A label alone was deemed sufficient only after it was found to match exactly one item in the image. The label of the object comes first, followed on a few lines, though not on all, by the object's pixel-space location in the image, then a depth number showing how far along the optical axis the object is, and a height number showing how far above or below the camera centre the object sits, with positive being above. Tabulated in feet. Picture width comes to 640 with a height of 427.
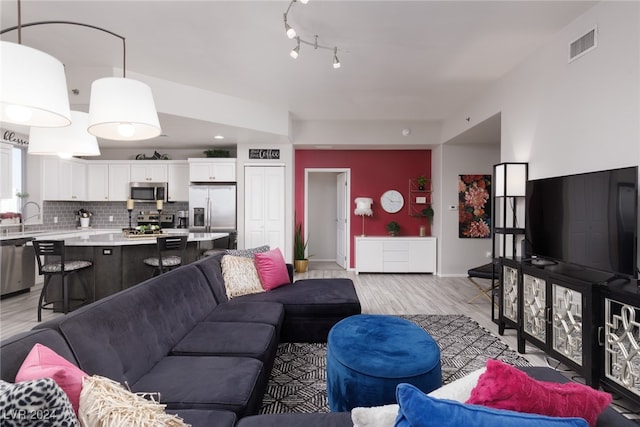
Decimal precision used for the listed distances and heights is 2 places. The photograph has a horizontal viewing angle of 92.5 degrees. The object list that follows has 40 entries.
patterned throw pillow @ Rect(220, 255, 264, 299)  9.68 -2.10
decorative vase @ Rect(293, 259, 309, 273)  20.01 -3.47
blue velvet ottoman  5.11 -2.67
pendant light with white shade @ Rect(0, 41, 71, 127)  3.92 +1.76
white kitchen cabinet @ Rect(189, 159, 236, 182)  18.86 +2.49
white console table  19.21 -2.63
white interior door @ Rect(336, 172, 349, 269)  21.24 -0.55
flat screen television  6.38 -0.15
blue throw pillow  2.02 -1.37
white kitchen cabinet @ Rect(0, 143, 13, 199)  14.79 +1.87
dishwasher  13.74 -2.59
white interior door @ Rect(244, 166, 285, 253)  18.66 +0.47
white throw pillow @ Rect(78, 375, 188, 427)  2.73 -1.84
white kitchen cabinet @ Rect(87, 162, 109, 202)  20.12 +1.95
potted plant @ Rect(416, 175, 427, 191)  20.13 +2.02
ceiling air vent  7.97 +4.55
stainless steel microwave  20.03 +1.18
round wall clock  20.57 +0.76
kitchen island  12.32 -2.19
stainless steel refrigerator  18.63 +0.21
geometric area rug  6.57 -4.01
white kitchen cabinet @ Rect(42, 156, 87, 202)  17.67 +1.91
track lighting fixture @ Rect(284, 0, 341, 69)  8.26 +5.29
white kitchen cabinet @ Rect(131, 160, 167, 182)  20.21 +2.57
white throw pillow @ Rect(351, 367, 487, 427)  2.67 -1.76
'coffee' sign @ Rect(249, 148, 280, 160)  18.85 +3.61
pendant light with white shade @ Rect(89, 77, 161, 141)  5.58 +2.00
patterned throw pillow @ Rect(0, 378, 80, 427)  2.04 -1.36
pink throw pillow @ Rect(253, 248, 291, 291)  10.28 -1.99
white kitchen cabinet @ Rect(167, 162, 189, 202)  20.21 +1.98
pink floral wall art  18.83 +0.54
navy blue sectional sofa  3.89 -2.59
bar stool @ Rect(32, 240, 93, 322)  11.17 -2.10
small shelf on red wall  20.52 +1.11
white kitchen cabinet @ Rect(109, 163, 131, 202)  20.21 +2.09
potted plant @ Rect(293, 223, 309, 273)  19.99 -2.70
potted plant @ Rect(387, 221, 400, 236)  19.99 -1.02
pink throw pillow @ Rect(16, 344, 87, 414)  2.80 -1.52
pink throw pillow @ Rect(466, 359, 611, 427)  2.38 -1.46
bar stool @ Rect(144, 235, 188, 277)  12.42 -2.05
